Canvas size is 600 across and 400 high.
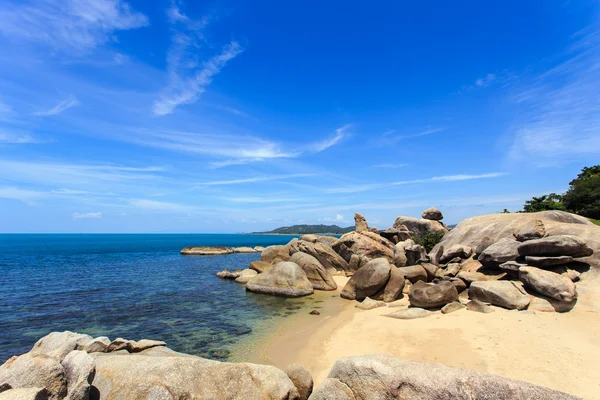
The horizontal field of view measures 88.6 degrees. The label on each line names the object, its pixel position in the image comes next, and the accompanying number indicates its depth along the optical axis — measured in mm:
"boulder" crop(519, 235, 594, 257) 17312
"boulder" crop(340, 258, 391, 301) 21250
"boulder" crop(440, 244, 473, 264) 24625
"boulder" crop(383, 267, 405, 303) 20516
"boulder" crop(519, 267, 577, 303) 14930
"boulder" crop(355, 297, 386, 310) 19522
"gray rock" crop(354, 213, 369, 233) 49125
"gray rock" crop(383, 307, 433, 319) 16188
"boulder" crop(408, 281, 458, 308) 16906
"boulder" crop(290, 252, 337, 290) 26562
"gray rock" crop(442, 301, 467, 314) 16141
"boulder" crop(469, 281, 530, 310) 15367
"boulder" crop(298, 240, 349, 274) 34562
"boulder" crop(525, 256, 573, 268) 17344
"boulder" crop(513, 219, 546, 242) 19906
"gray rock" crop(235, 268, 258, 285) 31447
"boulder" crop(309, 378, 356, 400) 6582
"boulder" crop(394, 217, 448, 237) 46656
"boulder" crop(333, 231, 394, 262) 37469
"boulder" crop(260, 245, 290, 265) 36781
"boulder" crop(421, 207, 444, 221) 50875
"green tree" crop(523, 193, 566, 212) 40075
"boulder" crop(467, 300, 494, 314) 15461
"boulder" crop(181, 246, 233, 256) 71556
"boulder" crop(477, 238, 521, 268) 19750
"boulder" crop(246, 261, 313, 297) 24750
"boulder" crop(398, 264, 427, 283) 22609
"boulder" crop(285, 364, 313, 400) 8336
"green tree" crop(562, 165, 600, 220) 34781
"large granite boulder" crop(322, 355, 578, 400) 5492
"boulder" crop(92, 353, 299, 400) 6910
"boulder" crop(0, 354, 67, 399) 6512
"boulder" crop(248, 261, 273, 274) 34281
